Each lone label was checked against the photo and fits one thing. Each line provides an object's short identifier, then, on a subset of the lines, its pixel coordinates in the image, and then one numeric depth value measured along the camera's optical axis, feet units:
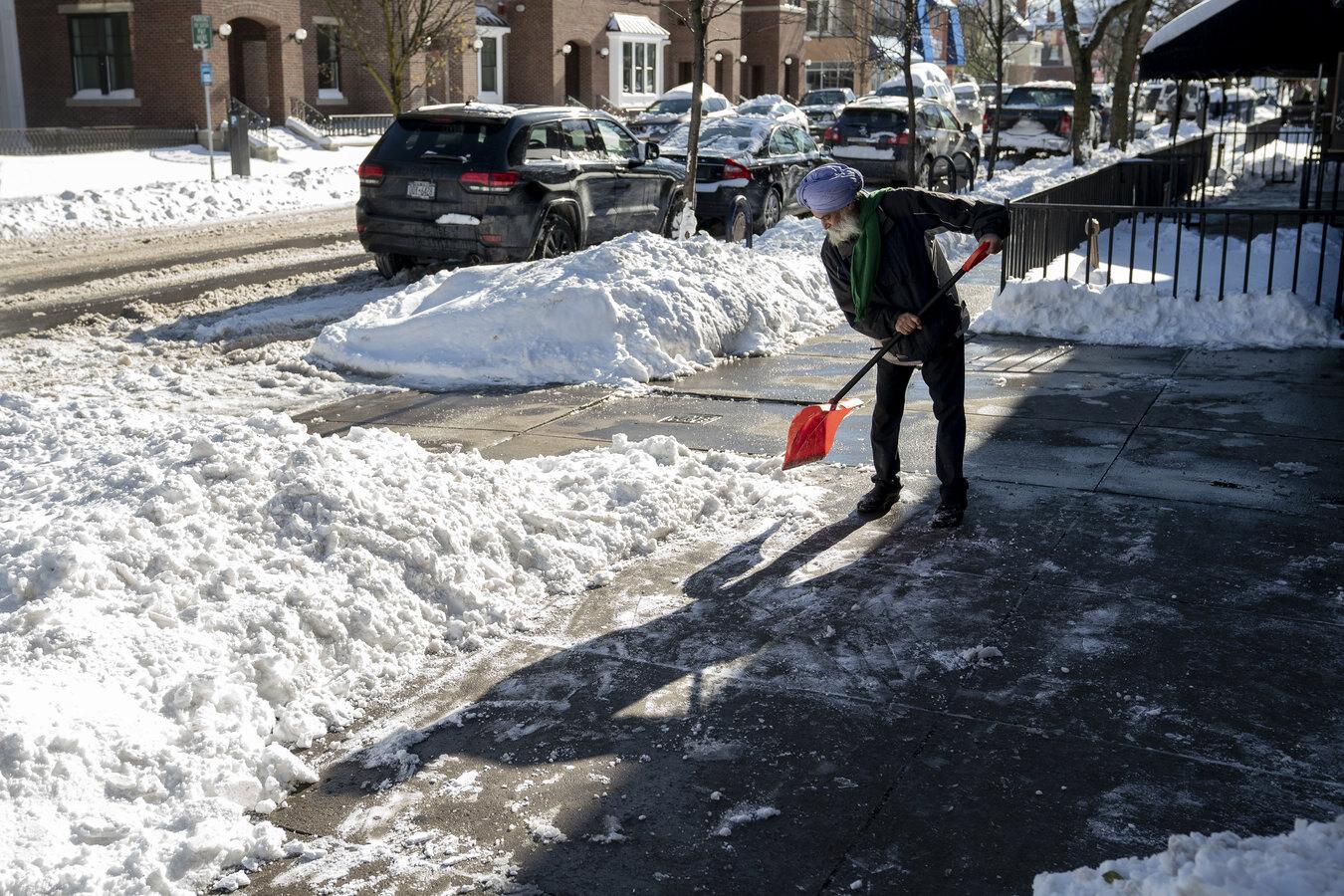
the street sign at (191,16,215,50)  82.58
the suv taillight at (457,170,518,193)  41.50
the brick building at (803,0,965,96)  193.36
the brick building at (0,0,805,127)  111.34
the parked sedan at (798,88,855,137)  132.46
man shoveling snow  20.18
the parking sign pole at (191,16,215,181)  82.48
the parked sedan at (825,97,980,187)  76.64
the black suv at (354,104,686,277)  41.68
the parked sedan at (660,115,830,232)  57.11
